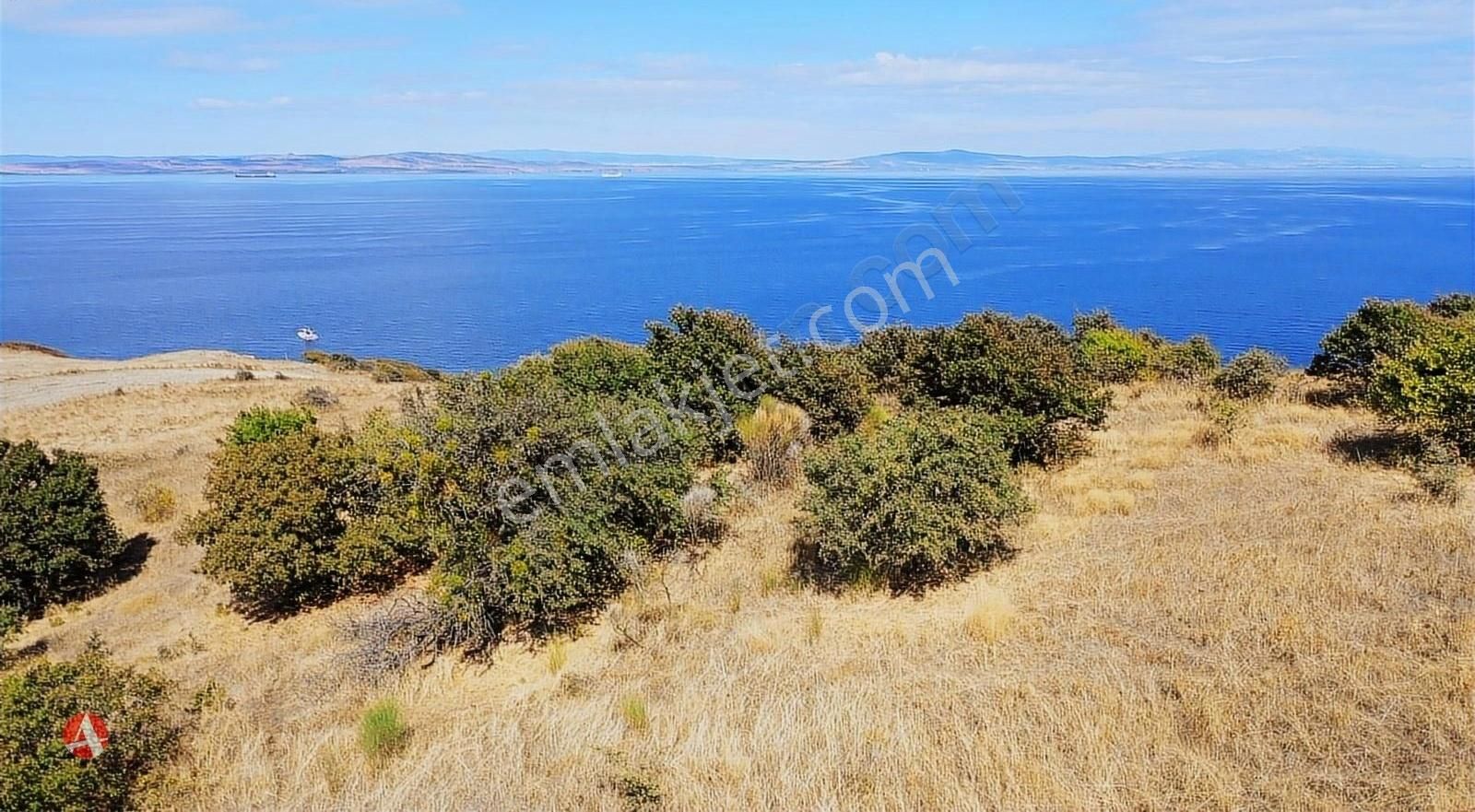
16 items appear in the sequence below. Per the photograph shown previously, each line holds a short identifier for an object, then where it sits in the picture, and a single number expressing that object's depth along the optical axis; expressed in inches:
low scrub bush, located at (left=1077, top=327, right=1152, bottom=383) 855.7
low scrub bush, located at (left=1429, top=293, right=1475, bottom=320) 877.8
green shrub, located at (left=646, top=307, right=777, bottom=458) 631.2
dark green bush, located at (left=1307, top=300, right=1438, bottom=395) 699.4
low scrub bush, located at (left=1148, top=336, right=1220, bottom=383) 842.8
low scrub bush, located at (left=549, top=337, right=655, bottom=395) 673.0
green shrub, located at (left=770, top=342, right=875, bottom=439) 624.1
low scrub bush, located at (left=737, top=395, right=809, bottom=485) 588.4
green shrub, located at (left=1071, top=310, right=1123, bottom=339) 1024.9
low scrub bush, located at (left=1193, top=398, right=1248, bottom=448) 559.8
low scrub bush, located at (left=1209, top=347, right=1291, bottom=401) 700.7
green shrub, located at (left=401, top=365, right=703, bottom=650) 412.8
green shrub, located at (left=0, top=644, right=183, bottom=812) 277.7
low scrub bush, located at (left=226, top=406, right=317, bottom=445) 700.0
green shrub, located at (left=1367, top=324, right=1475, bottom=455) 483.2
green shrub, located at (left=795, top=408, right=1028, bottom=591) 399.2
